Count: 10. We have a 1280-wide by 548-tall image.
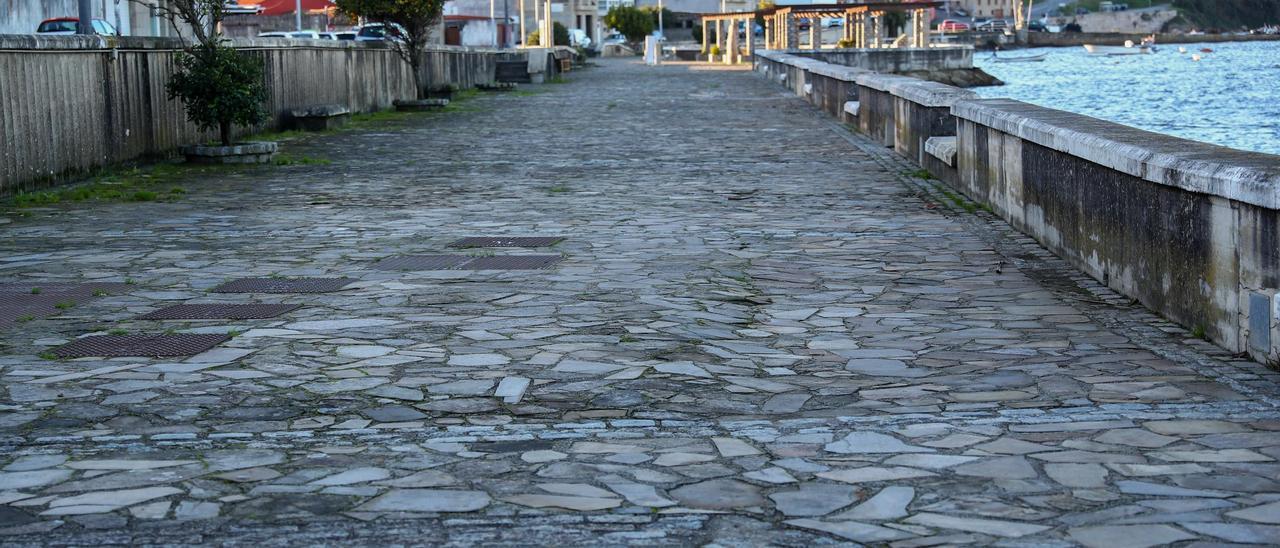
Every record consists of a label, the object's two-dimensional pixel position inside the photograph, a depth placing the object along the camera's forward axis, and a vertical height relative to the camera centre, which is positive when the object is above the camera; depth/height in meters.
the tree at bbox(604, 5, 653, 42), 118.38 +4.71
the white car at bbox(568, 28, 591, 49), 99.62 +3.18
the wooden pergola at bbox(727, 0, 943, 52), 72.56 +2.98
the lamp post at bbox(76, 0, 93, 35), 26.45 +1.40
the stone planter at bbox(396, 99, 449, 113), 31.28 -0.26
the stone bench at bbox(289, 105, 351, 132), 24.25 -0.35
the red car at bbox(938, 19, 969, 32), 158.88 +5.05
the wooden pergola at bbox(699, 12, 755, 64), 76.88 +2.23
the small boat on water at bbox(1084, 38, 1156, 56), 145.25 +2.05
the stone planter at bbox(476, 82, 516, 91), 43.12 +0.09
